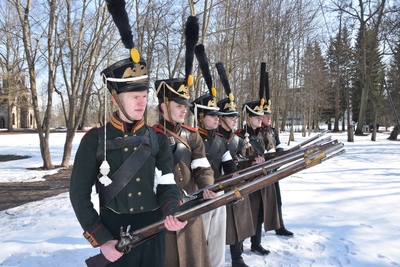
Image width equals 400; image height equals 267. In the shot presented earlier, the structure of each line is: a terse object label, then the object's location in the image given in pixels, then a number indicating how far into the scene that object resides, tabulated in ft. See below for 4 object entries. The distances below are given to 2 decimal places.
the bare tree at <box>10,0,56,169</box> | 35.96
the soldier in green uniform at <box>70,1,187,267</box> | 6.68
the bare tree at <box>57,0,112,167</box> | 37.11
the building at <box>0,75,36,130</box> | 179.50
